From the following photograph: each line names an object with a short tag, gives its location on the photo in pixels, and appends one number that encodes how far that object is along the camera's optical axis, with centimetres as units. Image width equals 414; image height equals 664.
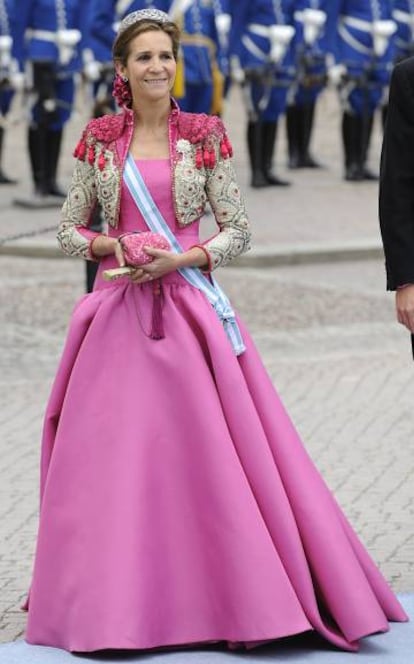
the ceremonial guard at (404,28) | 1856
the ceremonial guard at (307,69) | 1806
